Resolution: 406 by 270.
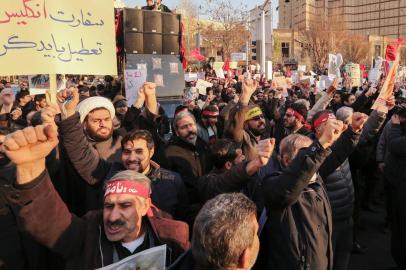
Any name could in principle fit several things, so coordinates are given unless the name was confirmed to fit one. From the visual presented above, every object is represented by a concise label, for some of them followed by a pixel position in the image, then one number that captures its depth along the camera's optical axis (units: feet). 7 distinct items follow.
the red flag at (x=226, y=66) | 61.77
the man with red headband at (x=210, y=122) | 19.04
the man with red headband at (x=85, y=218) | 5.98
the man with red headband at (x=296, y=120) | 16.49
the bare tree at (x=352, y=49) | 176.65
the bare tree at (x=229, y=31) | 98.27
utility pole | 47.24
